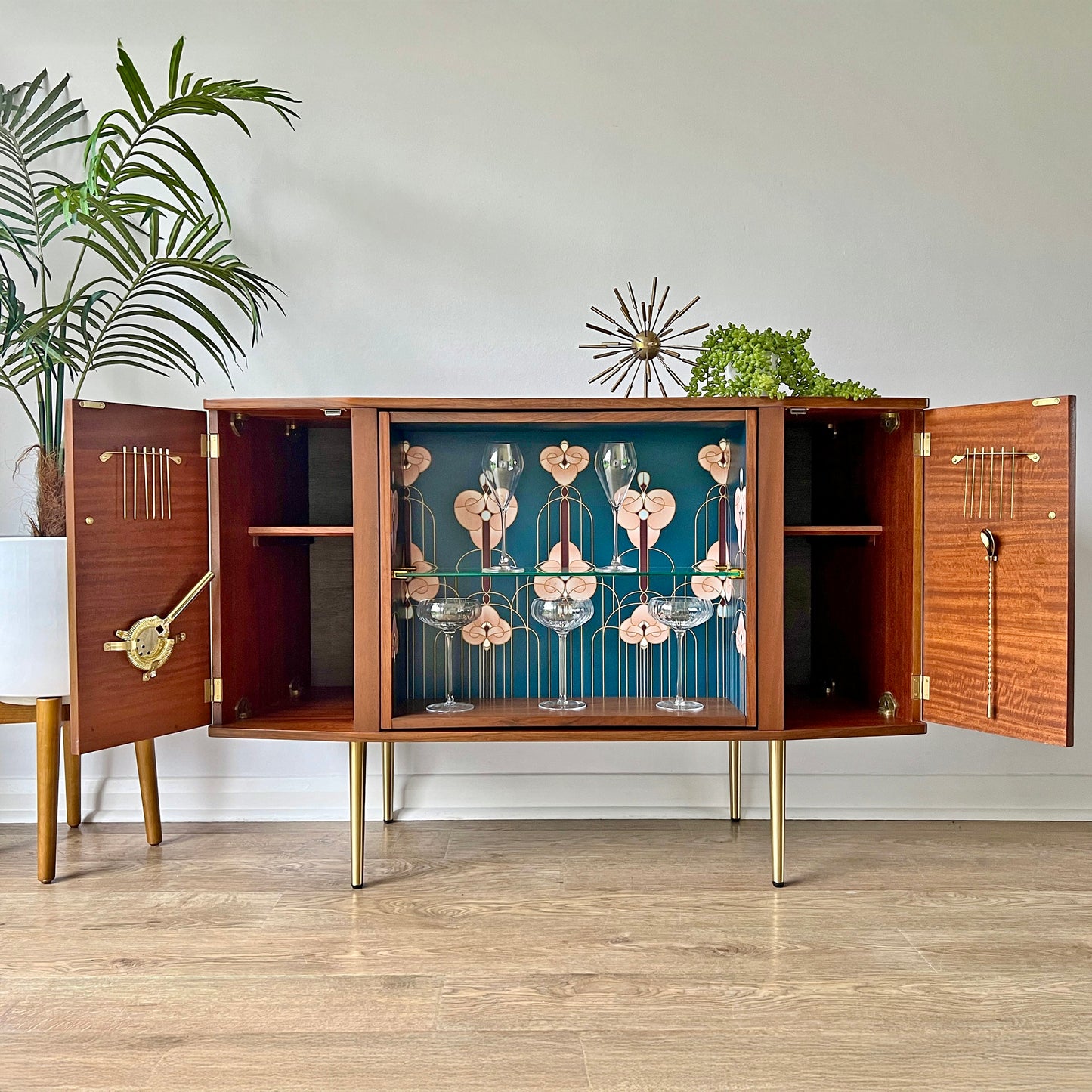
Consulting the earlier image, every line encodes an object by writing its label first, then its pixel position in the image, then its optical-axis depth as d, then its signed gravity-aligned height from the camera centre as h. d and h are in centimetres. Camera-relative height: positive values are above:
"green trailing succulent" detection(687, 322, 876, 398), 204 +35
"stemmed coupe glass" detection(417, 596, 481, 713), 211 -20
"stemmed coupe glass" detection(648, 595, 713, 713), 212 -20
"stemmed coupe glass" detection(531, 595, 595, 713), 213 -20
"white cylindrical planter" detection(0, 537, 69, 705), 206 -20
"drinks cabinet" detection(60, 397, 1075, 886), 188 -10
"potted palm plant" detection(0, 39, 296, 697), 207 +64
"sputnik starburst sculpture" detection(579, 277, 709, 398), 222 +46
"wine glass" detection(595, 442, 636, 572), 212 +13
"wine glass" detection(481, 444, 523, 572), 214 +13
